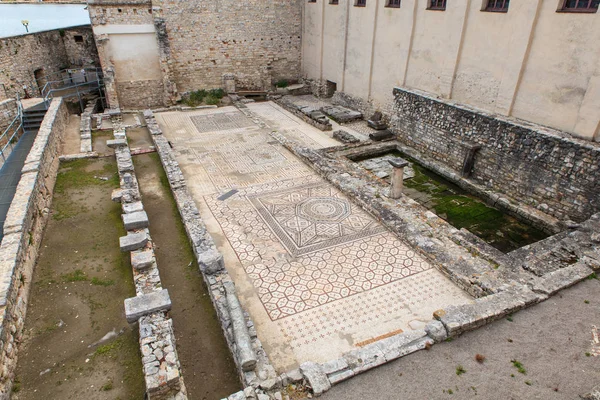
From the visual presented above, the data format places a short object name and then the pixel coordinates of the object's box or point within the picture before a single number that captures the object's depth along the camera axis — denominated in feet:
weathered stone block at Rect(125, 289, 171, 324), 17.76
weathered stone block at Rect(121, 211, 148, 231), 24.05
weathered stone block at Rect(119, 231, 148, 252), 22.50
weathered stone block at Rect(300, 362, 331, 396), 14.19
